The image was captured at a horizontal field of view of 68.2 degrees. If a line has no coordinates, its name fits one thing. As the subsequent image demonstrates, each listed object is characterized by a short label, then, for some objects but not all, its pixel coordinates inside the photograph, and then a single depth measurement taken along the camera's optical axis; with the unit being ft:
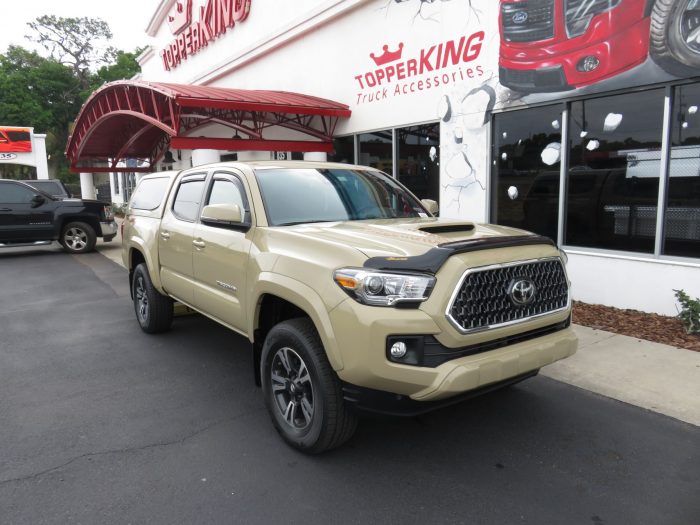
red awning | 33.65
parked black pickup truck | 41.47
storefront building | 19.84
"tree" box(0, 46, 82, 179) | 151.74
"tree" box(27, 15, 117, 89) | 179.47
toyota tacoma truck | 9.04
